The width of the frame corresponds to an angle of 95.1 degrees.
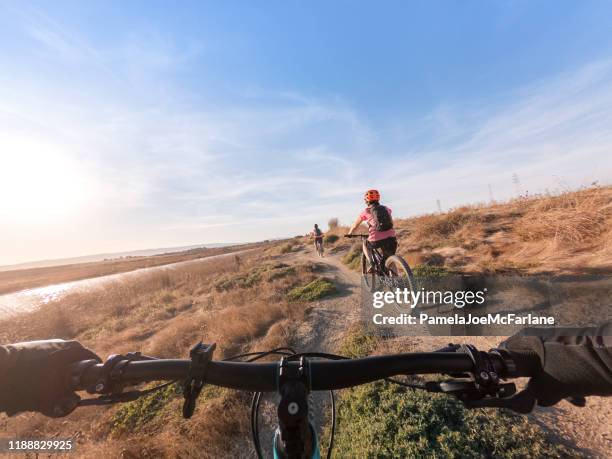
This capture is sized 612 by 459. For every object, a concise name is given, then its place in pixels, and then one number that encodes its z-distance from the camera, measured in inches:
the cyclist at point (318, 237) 815.1
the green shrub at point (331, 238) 1110.2
